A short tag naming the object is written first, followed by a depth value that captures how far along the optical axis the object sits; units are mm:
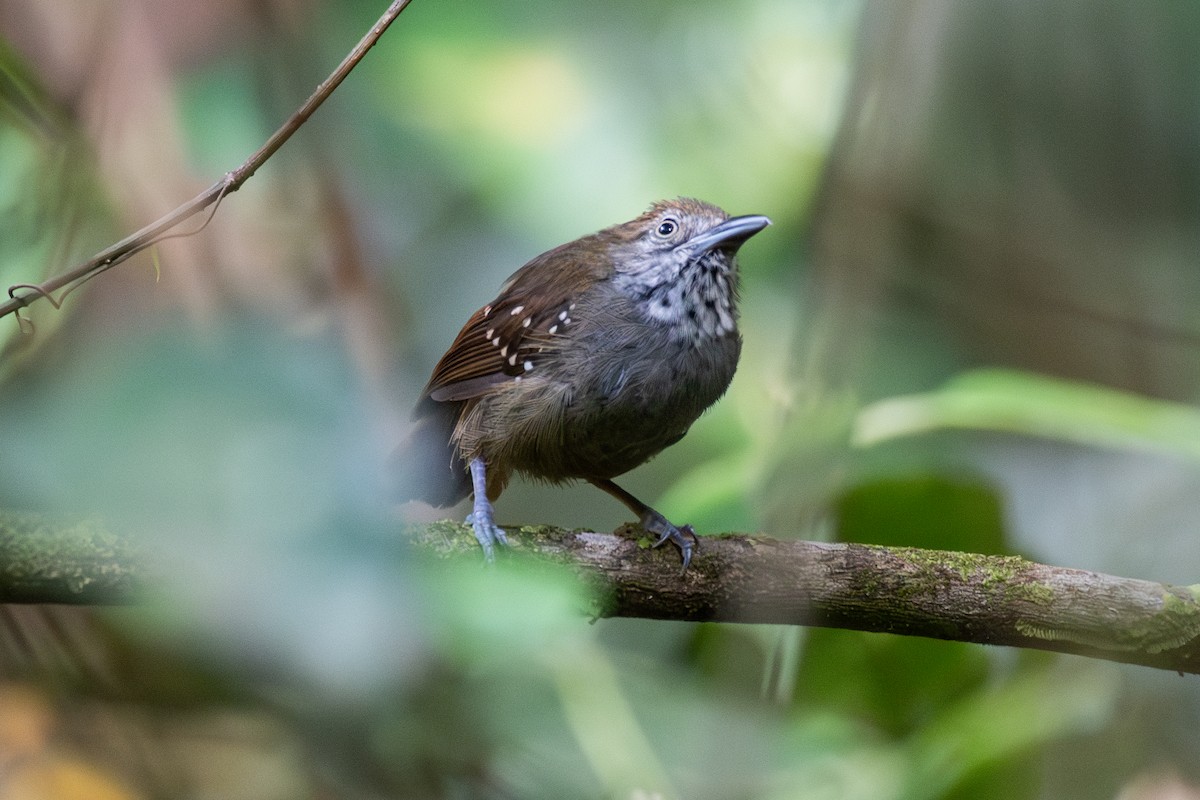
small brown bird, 5484
